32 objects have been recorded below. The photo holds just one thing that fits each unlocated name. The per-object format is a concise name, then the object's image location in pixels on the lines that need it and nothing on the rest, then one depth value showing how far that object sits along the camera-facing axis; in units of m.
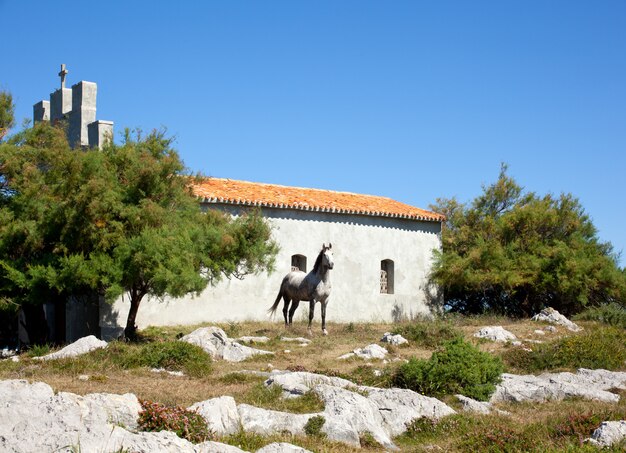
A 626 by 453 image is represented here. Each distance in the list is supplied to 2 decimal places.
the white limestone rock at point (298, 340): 20.64
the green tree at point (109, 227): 18.98
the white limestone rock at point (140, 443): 7.46
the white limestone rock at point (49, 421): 7.50
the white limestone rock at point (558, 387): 13.69
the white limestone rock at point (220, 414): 9.94
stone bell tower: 24.92
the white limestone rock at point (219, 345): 17.61
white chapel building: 25.73
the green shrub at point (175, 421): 9.08
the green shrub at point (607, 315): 26.36
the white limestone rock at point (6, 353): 19.53
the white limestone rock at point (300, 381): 12.11
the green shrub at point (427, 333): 20.86
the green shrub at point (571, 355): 17.16
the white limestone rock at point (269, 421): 10.21
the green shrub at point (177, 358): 15.12
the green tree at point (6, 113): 22.06
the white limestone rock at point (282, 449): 8.44
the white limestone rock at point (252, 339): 20.03
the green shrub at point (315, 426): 10.23
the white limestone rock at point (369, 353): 17.87
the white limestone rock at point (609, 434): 9.62
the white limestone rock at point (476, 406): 12.40
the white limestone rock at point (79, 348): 16.03
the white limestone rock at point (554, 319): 25.55
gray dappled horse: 22.69
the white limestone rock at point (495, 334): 21.80
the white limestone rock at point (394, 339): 20.42
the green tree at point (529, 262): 29.92
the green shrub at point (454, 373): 13.49
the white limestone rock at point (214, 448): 7.98
